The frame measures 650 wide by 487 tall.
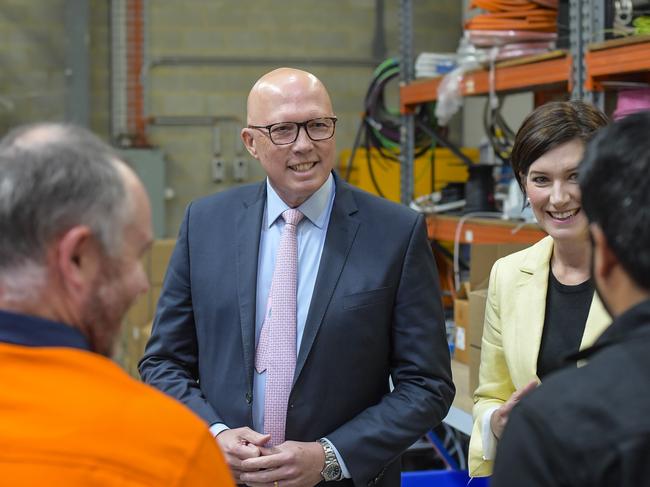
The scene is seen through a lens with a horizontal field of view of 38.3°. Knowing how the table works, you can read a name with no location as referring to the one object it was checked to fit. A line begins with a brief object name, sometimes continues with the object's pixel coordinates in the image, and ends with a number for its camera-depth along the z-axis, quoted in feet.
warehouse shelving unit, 9.33
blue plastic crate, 8.61
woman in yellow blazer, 5.79
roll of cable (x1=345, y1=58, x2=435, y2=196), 16.29
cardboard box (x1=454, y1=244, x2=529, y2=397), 9.67
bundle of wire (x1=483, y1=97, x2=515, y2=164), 14.06
